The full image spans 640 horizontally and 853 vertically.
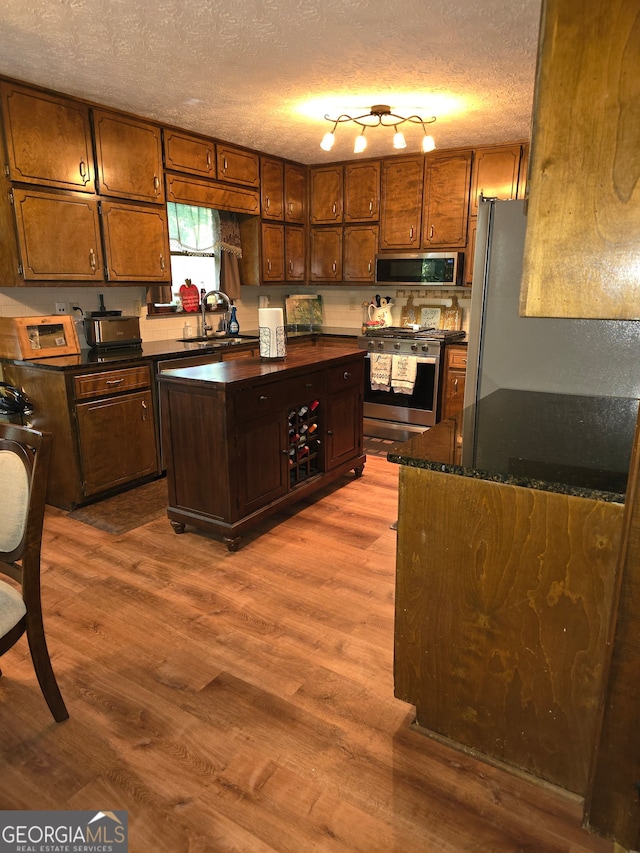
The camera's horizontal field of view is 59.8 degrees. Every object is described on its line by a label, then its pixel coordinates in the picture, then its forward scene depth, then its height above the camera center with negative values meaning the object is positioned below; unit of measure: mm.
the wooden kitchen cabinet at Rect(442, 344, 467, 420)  4566 -683
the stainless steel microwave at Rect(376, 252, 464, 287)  4727 +211
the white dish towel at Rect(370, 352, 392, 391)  4816 -654
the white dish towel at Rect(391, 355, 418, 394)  4695 -661
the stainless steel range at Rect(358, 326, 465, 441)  4637 -719
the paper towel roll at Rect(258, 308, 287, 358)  3309 -228
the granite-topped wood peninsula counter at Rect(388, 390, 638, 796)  1332 -745
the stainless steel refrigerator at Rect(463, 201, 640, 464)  2283 -197
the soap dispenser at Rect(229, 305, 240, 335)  4867 -278
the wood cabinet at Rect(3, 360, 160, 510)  3273 -769
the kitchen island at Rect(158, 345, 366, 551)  2803 -748
